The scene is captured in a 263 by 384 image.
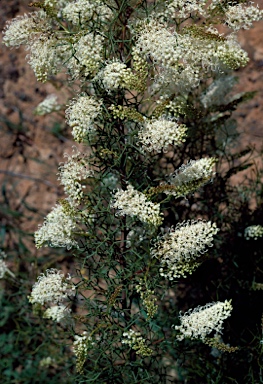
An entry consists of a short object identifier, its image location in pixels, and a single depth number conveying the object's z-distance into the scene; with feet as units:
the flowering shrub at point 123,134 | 2.56
